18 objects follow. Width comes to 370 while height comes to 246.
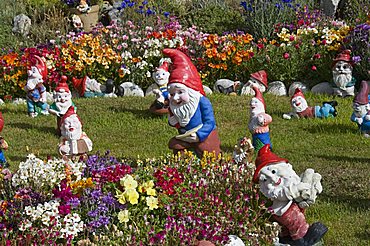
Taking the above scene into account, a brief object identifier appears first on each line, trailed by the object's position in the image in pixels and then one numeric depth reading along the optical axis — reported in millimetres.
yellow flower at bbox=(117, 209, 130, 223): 8079
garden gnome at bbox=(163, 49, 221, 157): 10354
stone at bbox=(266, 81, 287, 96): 16604
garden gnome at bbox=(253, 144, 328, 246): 8146
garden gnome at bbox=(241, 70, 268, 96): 14497
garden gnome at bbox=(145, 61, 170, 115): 14571
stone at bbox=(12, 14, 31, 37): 21343
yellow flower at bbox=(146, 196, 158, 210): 8299
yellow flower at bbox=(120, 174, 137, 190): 8324
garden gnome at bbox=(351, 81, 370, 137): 12724
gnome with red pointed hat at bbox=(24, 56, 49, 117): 15188
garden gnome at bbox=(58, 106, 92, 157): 11475
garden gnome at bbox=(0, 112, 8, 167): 11361
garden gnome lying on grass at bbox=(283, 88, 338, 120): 14385
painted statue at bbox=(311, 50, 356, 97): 15444
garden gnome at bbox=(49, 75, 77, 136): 13002
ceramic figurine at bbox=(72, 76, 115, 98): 16693
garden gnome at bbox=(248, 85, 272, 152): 11508
